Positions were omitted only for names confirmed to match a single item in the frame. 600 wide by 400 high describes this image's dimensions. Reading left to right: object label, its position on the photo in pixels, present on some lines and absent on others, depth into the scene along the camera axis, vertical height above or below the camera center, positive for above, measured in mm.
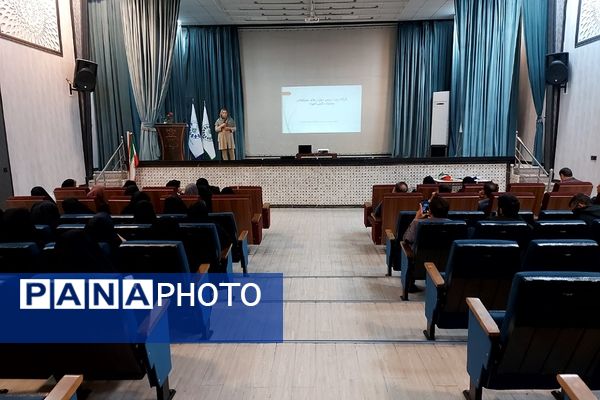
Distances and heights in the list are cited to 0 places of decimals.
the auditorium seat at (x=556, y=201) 4914 -769
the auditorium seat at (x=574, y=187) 5318 -663
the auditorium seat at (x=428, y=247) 3193 -879
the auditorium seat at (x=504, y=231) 2900 -663
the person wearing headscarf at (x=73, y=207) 4094 -644
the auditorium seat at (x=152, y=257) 2455 -697
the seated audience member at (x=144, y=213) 3398 -588
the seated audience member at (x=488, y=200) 4520 -694
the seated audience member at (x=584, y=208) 3309 -605
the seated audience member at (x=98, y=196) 4707 -635
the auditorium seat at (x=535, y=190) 5676 -730
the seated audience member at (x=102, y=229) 2678 -572
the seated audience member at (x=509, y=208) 3174 -550
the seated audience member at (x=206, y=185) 5145 -534
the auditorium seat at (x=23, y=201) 4941 -697
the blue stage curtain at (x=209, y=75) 11352 +1879
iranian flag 7863 -293
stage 7711 -634
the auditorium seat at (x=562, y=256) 2297 -676
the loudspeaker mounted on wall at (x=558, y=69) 7973 +1338
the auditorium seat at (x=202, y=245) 3168 -827
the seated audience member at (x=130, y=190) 5114 -594
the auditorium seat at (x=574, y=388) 1426 -903
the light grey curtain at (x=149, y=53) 8633 +1952
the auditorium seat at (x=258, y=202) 5516 -840
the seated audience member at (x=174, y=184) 5805 -603
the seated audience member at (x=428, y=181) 6152 -638
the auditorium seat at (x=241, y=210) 4809 -814
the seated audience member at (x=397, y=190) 5106 -657
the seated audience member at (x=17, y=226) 2773 -560
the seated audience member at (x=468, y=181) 6135 -658
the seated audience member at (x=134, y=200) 3933 -555
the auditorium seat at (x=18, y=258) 2234 -626
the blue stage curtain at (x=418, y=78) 11156 +1690
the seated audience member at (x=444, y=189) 5345 -674
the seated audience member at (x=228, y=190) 5391 -642
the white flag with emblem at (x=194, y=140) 11594 +57
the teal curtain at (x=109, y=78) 9844 +1632
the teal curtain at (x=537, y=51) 8641 +1862
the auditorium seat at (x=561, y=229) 2992 -685
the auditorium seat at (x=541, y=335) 1695 -881
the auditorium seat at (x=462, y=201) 4789 -743
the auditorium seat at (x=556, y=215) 3592 -688
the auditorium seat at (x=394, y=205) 4832 -787
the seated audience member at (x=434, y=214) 3371 -633
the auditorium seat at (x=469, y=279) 2457 -908
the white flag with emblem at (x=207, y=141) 11602 +26
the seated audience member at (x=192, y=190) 5081 -601
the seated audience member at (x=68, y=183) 5994 -590
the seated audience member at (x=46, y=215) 3602 -629
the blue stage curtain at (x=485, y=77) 9945 +1545
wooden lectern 8898 +52
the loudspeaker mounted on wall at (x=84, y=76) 7984 +1324
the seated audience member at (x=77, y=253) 1910 -523
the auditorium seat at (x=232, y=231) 3955 -880
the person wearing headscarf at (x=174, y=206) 3836 -602
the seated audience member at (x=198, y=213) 3562 -626
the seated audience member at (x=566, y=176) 5609 -537
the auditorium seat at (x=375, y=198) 5746 -835
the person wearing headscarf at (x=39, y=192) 5012 -597
